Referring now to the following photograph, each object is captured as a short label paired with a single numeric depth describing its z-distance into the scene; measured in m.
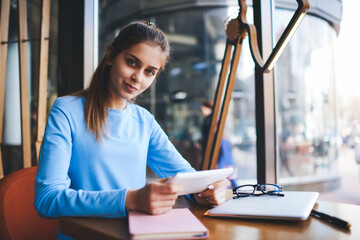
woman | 0.77
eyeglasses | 0.97
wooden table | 0.67
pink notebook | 0.61
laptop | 0.76
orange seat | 0.98
